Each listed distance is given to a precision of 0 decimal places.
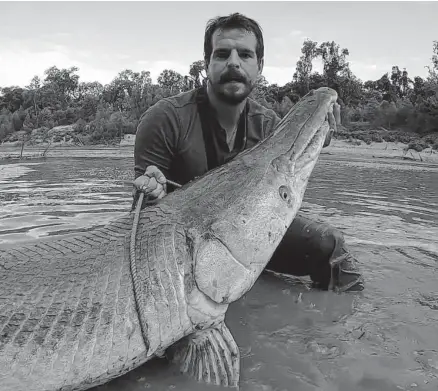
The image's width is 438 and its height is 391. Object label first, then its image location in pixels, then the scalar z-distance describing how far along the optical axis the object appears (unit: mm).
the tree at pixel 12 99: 53375
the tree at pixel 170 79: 47625
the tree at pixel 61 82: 53562
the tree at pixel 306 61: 42219
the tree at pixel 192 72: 32094
